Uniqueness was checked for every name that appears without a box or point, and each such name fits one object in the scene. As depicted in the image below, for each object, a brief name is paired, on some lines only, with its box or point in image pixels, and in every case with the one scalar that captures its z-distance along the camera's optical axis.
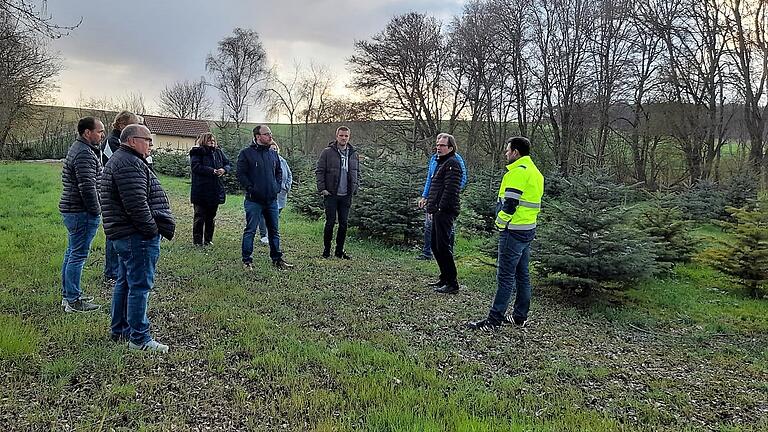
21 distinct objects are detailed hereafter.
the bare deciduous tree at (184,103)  51.09
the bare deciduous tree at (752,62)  19.75
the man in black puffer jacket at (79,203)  4.85
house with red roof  46.97
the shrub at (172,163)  27.01
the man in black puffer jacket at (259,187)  7.14
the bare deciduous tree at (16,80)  7.82
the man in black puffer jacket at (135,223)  3.89
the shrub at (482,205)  10.62
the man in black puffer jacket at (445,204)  6.33
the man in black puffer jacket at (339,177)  7.87
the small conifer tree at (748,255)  7.37
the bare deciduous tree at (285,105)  36.53
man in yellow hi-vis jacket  5.06
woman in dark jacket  8.34
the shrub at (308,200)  13.04
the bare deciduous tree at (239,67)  40.16
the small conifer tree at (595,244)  6.18
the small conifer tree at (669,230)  8.96
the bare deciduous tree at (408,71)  27.59
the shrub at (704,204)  14.74
